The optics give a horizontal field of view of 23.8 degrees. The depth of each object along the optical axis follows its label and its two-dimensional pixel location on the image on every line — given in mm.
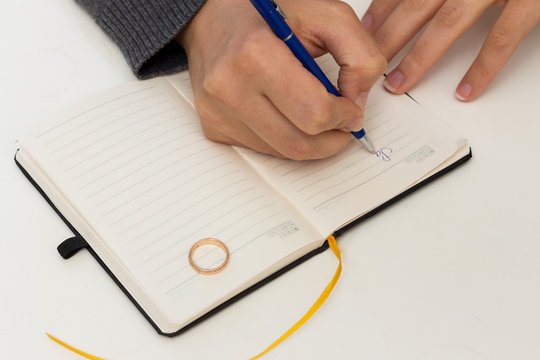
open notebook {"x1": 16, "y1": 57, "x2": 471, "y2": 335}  644
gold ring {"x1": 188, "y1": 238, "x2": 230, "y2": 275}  641
